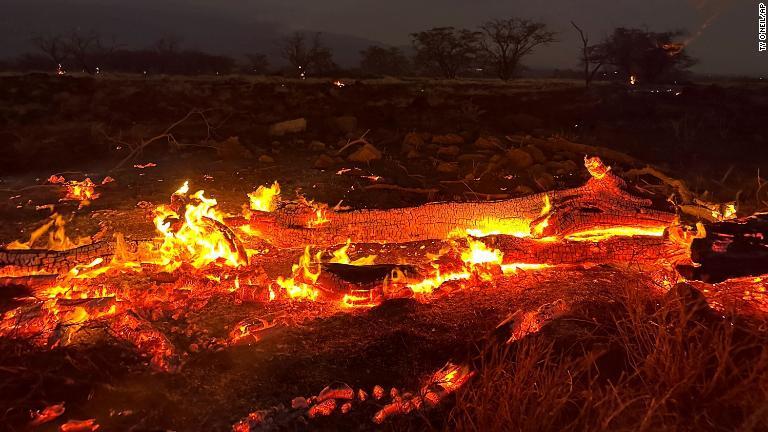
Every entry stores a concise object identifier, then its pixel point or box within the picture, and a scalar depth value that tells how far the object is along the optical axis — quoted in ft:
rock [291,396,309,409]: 9.14
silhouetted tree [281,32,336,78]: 149.28
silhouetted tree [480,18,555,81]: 129.08
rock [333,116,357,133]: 40.34
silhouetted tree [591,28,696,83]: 107.24
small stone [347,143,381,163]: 30.50
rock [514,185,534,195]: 24.60
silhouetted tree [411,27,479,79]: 135.13
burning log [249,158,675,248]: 16.16
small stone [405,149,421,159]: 32.32
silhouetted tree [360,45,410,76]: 156.35
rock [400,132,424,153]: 33.81
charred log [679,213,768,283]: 12.32
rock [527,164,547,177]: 27.71
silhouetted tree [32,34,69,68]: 140.03
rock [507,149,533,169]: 29.09
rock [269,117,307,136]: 38.70
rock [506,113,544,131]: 43.33
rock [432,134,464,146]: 35.66
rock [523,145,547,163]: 30.22
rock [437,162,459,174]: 28.86
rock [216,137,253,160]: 31.45
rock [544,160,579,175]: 28.50
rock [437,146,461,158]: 32.71
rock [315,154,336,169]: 29.48
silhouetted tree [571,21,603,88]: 104.09
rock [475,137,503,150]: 34.19
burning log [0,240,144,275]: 13.38
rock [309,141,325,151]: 33.94
